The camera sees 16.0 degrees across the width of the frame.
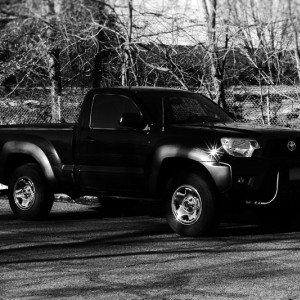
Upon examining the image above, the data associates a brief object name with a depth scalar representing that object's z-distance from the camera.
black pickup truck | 12.37
